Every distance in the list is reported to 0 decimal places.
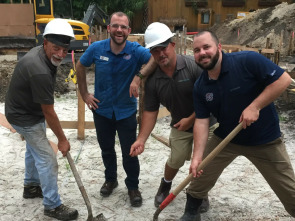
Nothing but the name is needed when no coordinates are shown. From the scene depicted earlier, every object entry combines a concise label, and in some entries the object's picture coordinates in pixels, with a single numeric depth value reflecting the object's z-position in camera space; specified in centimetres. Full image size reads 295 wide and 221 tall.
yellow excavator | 1209
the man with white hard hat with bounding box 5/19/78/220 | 317
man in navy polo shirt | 279
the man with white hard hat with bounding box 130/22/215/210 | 329
